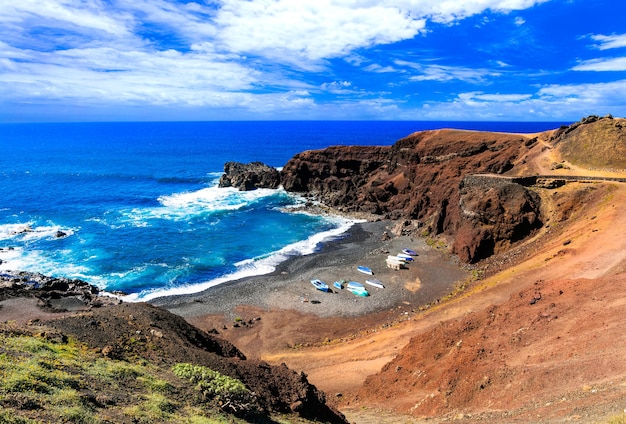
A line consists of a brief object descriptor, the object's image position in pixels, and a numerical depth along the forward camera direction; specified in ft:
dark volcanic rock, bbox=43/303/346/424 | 55.42
